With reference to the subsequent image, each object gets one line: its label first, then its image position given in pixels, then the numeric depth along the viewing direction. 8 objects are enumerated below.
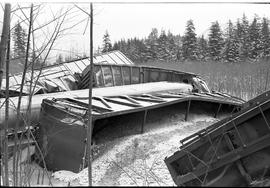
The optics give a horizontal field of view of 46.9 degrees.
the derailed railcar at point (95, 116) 6.50
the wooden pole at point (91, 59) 3.28
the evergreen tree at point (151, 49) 42.47
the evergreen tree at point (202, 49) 37.44
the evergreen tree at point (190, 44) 36.81
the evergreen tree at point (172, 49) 41.66
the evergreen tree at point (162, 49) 41.97
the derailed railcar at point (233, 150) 3.75
